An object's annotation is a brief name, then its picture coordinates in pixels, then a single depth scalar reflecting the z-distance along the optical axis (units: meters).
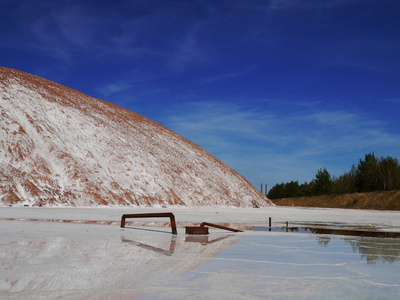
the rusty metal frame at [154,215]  9.02
